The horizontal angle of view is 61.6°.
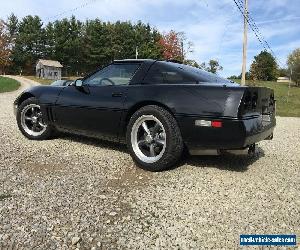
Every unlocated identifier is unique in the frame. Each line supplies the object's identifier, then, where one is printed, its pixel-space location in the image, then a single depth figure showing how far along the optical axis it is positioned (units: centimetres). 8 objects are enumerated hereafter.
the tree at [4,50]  4767
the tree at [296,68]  4582
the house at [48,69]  4435
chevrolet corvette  268
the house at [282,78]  6547
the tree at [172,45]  4237
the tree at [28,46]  4821
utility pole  1319
